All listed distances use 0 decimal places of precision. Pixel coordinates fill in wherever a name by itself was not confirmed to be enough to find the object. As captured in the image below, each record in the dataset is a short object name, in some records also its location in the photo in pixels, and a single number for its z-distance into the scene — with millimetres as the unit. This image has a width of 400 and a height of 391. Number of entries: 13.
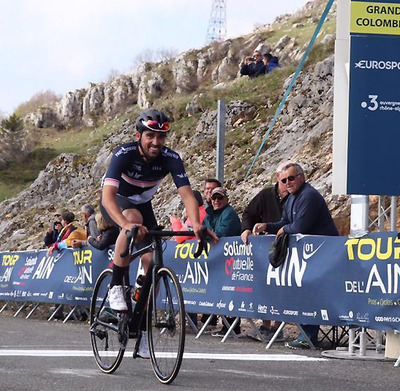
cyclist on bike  7367
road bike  6914
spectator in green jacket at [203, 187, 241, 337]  12453
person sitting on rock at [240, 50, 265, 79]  31906
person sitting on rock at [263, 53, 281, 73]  31330
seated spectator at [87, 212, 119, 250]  12617
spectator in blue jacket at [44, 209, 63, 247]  19016
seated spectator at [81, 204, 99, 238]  15133
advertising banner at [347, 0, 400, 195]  9898
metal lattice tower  69462
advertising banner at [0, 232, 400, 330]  8992
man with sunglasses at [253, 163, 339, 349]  10438
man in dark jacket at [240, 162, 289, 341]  11828
